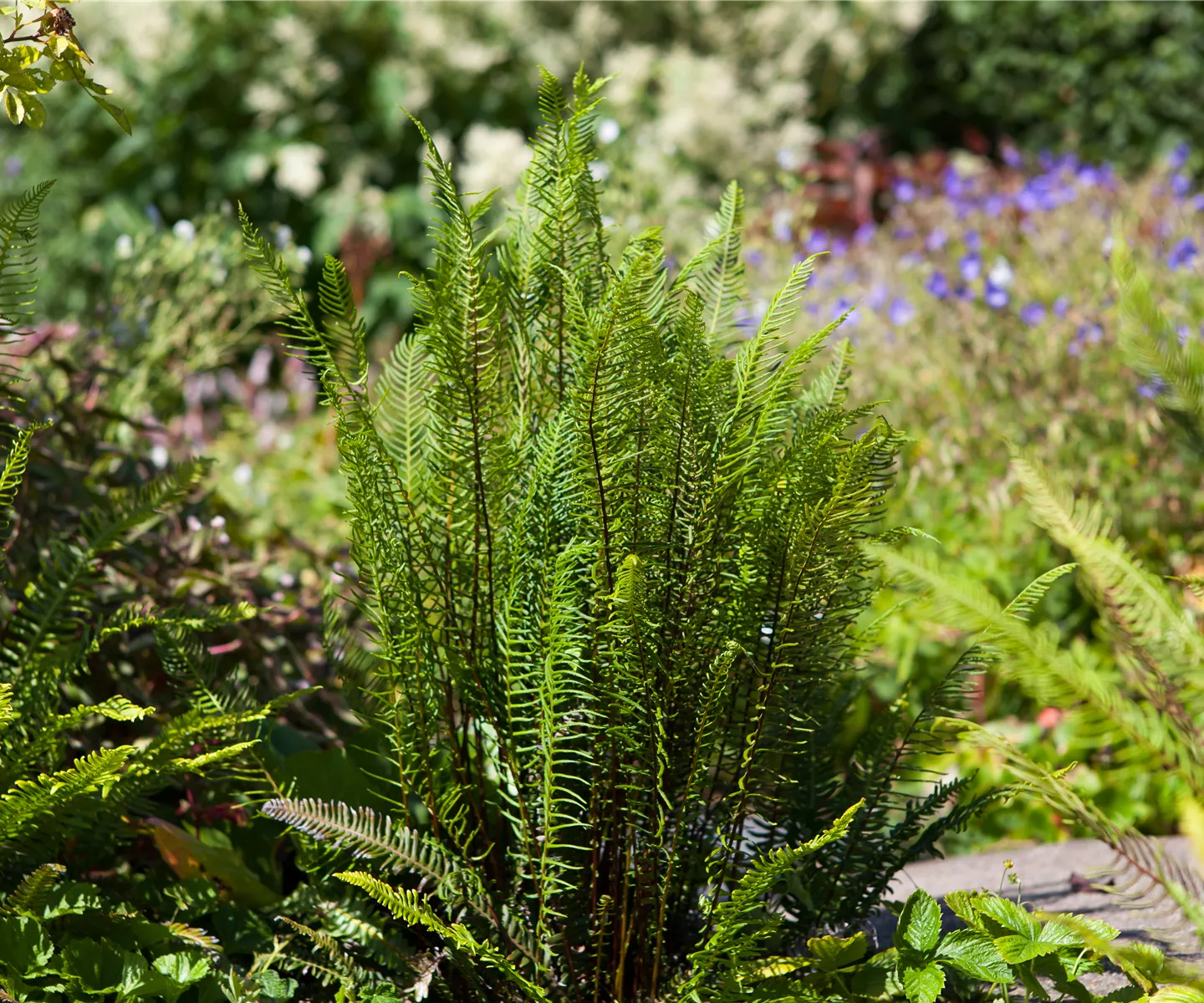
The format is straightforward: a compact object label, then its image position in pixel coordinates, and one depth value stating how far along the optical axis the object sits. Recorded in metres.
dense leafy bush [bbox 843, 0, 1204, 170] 7.27
